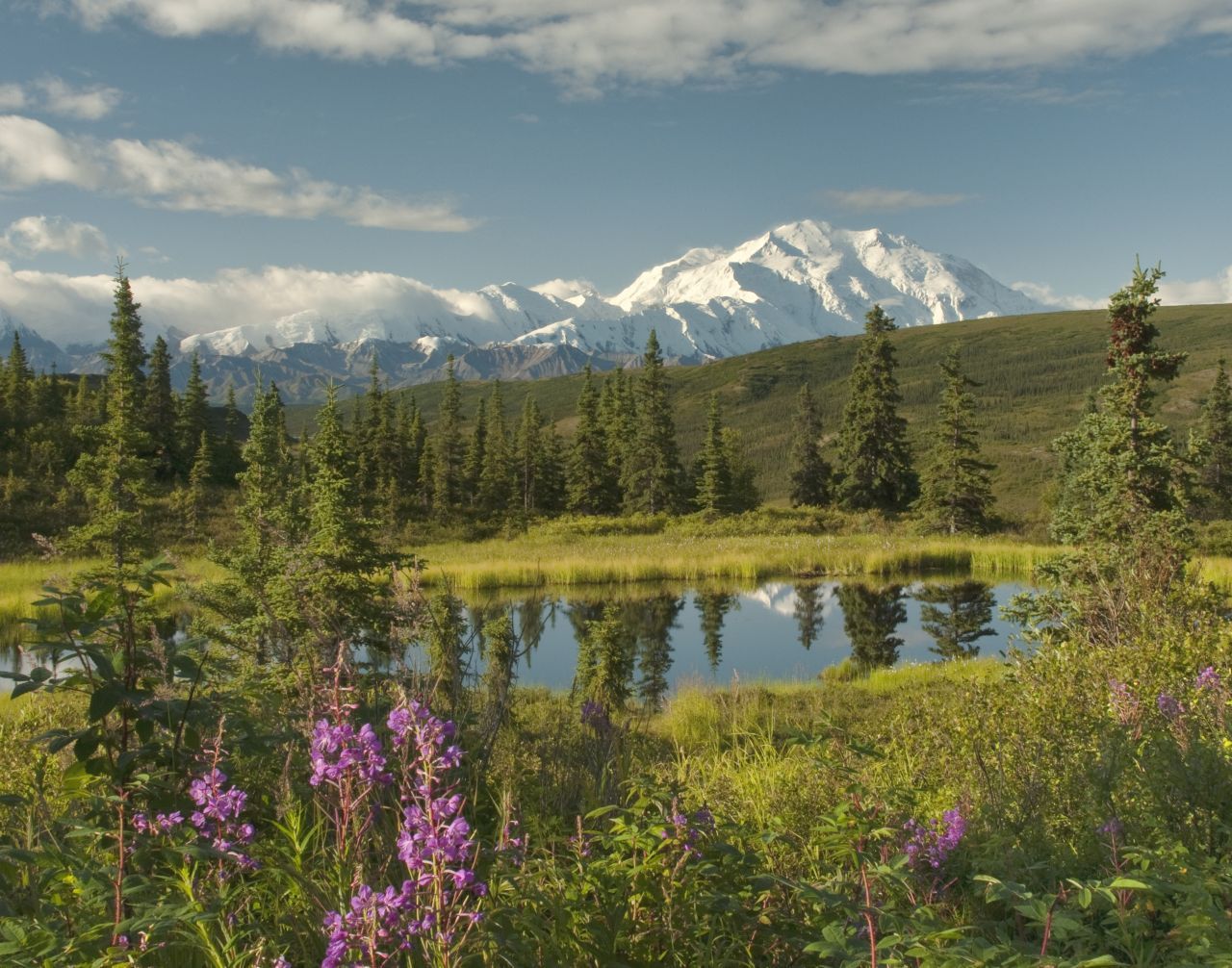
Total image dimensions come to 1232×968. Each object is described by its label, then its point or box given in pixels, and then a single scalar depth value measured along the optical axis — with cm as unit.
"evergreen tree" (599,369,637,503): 5828
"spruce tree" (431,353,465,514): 5412
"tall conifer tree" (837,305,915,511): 4950
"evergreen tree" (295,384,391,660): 1103
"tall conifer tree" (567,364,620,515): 5778
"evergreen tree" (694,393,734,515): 5075
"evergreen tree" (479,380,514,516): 5588
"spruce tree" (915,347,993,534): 4306
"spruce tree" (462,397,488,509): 5809
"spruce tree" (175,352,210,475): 5031
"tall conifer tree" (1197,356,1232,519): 4988
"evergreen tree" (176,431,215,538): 4025
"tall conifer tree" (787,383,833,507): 5859
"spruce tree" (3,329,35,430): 4531
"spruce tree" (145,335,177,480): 4831
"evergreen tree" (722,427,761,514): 5457
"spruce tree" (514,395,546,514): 6041
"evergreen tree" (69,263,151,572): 1622
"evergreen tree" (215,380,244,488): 4984
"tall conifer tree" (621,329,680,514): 5350
